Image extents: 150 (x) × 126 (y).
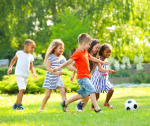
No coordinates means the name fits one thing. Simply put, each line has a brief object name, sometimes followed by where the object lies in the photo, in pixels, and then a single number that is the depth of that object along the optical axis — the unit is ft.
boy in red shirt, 28.94
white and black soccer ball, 31.12
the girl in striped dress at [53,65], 31.37
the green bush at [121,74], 104.41
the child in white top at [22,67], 34.97
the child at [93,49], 32.65
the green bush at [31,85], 59.27
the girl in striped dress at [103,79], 34.40
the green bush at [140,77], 95.15
